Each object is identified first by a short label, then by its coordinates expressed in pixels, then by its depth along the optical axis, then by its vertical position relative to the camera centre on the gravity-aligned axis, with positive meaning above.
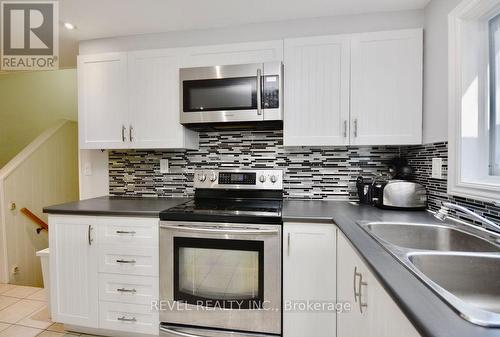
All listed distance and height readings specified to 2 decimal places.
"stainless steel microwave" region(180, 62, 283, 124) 1.86 +0.50
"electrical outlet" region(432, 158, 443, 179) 1.59 -0.03
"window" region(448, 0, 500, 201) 1.34 +0.34
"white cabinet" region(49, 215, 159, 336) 1.76 -0.74
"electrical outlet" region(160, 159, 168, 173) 2.37 -0.02
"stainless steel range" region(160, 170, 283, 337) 1.62 -0.68
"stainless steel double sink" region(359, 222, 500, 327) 0.94 -0.37
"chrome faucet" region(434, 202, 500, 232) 1.02 -0.21
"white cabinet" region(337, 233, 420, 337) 0.75 -0.51
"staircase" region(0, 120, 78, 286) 2.88 -0.38
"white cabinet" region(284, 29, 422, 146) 1.77 +0.51
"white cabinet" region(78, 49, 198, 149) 2.06 +0.49
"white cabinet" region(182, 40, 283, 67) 1.91 +0.80
